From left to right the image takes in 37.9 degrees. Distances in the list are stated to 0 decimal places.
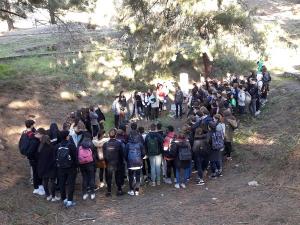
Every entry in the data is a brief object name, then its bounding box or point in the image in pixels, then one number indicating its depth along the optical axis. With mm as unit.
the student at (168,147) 11648
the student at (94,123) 15031
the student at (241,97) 16531
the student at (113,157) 10938
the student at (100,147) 11266
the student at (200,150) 11812
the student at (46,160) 10672
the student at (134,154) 11117
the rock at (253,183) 11727
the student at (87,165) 10625
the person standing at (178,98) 18766
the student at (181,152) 11477
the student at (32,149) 10844
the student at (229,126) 13267
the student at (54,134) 11432
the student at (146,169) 12254
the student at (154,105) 18938
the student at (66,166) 10305
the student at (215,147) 12117
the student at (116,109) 17406
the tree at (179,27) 21641
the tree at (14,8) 15562
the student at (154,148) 11500
